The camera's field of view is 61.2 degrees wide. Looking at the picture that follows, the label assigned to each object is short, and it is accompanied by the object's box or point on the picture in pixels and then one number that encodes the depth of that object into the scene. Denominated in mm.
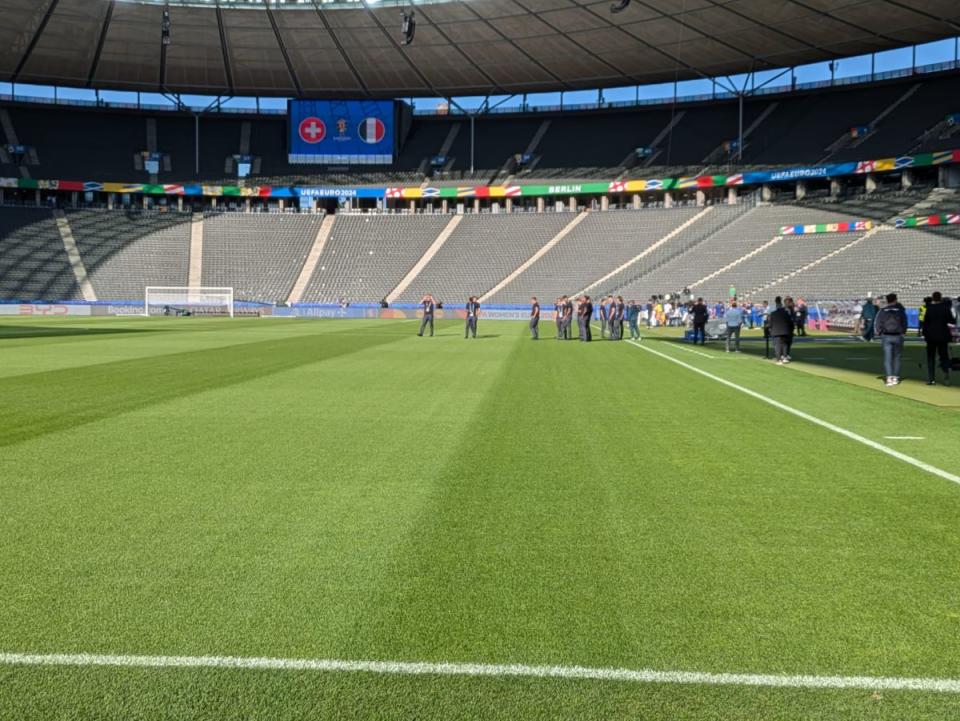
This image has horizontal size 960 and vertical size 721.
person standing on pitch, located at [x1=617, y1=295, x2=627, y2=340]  30375
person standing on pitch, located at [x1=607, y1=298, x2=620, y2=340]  29859
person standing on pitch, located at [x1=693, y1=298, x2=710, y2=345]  28031
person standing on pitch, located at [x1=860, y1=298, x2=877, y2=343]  30297
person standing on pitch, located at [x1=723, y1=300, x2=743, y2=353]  23547
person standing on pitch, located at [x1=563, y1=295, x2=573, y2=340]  29750
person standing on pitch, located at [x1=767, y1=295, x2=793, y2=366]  18825
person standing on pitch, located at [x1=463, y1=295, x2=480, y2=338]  29159
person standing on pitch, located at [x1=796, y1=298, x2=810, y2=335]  34531
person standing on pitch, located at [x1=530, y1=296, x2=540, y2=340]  29094
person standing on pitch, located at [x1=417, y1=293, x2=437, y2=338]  29281
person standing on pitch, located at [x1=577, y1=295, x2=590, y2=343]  29959
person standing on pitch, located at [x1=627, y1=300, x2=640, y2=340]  31203
